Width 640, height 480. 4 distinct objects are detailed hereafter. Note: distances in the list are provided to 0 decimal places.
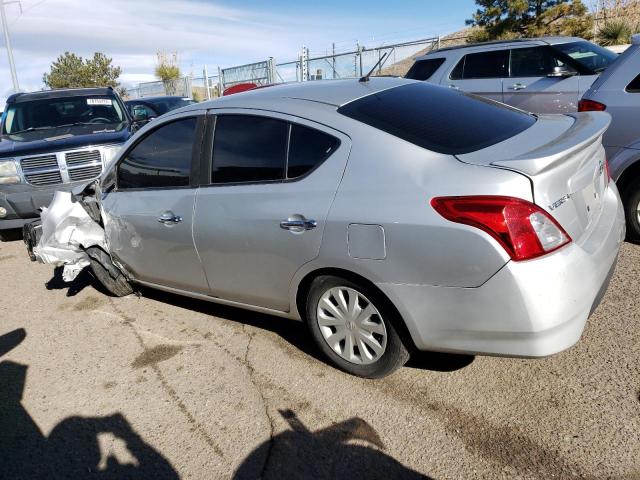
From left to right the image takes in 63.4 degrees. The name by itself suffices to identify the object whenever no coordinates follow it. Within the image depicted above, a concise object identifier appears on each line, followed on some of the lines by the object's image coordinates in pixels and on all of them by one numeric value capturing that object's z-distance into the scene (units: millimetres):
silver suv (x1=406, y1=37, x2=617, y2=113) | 6926
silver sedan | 2309
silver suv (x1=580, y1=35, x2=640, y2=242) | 4355
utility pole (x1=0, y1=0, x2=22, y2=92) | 25266
